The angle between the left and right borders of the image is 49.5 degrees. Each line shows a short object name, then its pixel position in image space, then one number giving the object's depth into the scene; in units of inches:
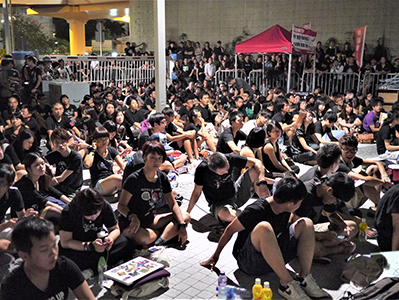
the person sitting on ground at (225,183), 198.2
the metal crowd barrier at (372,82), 609.8
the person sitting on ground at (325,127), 347.3
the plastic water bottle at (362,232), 199.8
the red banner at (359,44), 619.4
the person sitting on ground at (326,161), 191.8
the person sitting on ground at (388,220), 159.6
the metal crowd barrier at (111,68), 584.7
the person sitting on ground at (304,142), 336.2
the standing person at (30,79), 476.1
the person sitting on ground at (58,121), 343.6
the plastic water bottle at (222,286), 148.5
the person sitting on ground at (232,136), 265.8
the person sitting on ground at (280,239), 146.9
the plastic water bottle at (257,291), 145.5
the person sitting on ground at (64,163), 221.9
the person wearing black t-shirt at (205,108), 436.5
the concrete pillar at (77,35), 1272.1
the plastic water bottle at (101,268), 159.3
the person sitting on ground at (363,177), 221.6
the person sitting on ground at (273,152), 249.9
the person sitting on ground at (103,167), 238.7
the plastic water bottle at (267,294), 143.6
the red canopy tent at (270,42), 562.3
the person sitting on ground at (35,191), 184.1
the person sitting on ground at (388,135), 308.5
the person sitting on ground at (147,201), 177.5
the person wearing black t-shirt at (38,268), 114.1
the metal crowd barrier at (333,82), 642.8
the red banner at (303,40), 565.9
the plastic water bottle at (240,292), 151.5
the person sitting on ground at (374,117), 410.0
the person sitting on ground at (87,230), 149.6
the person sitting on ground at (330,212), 168.7
